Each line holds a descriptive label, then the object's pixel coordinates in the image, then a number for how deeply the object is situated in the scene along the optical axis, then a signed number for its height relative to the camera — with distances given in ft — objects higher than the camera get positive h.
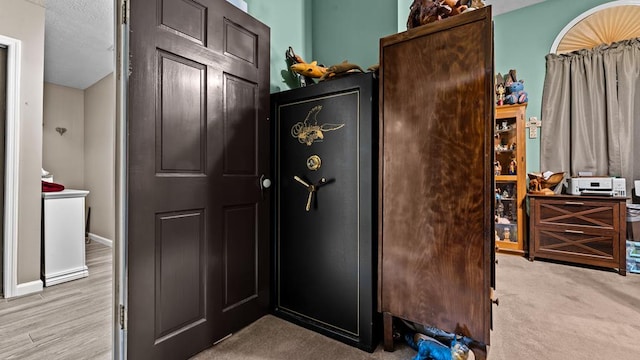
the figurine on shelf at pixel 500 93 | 11.64 +3.79
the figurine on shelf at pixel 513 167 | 11.40 +0.57
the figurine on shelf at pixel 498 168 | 12.08 +0.55
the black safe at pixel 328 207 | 5.01 -0.53
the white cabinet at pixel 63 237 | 8.67 -1.84
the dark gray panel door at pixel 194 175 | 4.10 +0.11
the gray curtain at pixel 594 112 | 9.92 +2.66
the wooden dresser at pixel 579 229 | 9.00 -1.73
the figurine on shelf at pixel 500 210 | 11.85 -1.29
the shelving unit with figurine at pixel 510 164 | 11.18 +0.69
